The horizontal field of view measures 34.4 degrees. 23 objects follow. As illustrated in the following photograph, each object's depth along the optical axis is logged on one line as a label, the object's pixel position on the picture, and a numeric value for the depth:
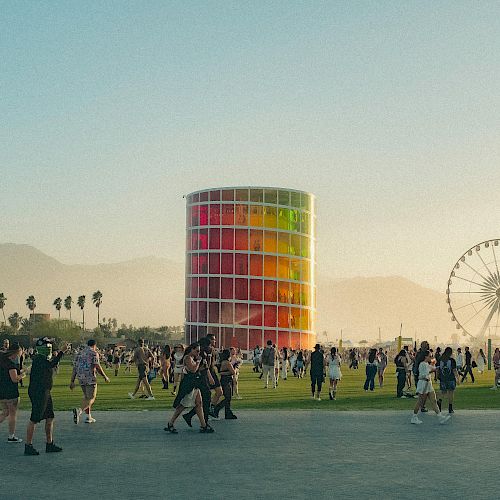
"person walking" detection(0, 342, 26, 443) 14.23
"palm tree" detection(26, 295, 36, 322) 177.12
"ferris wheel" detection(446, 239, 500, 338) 84.56
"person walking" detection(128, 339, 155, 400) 25.94
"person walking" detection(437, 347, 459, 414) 20.77
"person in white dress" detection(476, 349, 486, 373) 56.03
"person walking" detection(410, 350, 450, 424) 18.77
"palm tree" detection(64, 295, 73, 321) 198.38
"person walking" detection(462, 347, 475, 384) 39.19
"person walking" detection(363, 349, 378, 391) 30.78
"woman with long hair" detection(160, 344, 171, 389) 29.92
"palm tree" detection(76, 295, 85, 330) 182.10
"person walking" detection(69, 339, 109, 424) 18.22
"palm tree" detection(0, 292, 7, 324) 184.88
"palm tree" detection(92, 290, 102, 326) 176.27
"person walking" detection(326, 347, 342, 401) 26.62
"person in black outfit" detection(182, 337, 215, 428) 17.03
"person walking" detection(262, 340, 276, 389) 31.92
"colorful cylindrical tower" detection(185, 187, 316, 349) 85.06
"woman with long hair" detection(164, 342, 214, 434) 16.27
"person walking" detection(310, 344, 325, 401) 25.70
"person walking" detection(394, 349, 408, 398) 27.59
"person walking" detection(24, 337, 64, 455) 13.38
